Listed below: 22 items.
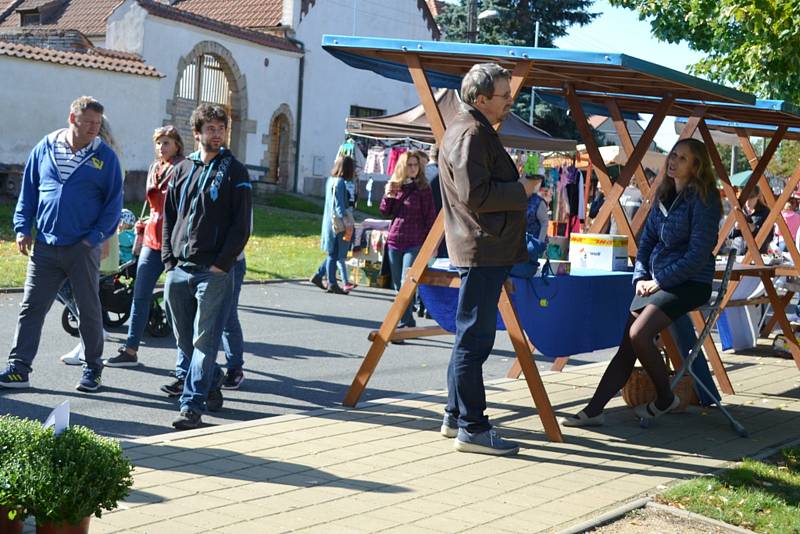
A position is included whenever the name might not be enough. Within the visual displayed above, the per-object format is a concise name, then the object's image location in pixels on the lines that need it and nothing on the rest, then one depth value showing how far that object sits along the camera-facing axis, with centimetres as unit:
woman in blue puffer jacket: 746
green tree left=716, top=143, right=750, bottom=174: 6598
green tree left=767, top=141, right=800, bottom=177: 5342
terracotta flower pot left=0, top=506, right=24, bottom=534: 417
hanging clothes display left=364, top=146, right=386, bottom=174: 2730
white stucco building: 2711
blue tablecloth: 806
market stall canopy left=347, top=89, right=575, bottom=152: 1917
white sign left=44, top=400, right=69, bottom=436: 430
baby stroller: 1087
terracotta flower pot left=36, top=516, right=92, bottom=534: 408
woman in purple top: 1266
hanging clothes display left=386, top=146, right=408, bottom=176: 2583
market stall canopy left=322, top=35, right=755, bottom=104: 712
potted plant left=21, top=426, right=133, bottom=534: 400
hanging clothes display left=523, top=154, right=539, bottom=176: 2473
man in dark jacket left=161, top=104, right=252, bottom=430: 711
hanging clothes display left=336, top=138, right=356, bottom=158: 1919
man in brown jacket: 647
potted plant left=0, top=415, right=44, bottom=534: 401
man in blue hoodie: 793
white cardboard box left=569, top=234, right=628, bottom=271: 893
